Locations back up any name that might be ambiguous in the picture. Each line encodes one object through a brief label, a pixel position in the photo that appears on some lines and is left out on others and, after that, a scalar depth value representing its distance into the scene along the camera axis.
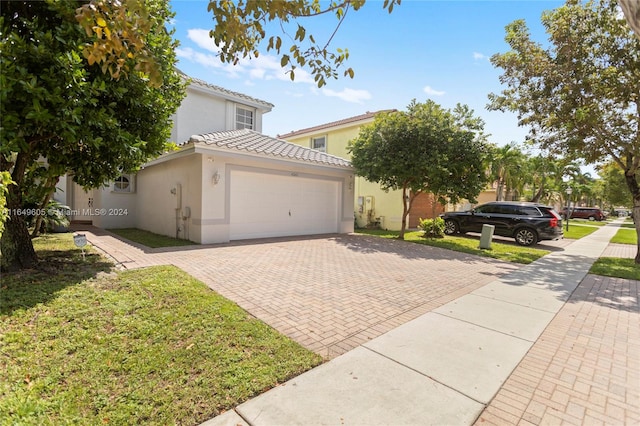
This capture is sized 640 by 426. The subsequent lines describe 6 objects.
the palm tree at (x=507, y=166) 26.75
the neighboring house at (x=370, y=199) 18.42
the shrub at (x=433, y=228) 14.39
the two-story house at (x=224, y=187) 10.38
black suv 12.73
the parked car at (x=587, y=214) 40.16
